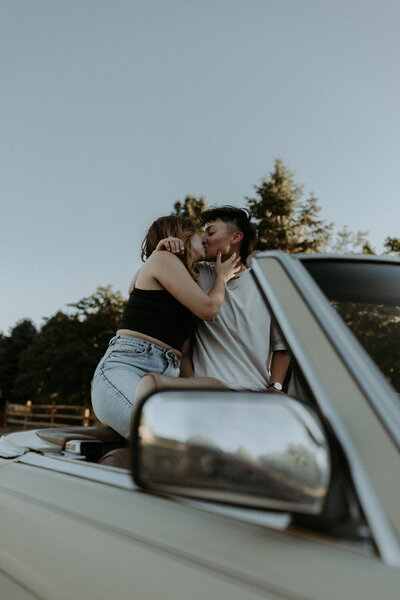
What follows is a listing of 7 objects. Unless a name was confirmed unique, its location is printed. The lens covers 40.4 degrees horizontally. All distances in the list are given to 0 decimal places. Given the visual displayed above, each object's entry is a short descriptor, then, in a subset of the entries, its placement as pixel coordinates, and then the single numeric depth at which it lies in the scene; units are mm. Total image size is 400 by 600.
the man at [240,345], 2572
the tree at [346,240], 25047
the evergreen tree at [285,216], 24938
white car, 768
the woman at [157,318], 2242
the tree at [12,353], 65688
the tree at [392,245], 16938
